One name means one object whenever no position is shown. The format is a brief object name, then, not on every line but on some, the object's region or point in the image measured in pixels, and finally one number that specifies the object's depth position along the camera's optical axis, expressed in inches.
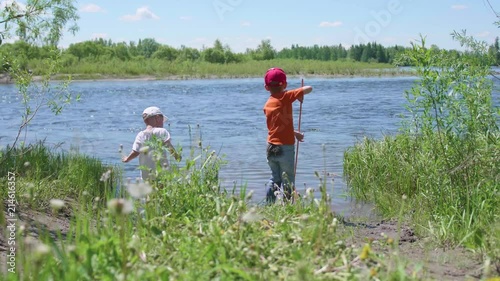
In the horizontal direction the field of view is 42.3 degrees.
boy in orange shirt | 270.7
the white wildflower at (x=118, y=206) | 99.6
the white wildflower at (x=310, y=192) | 146.0
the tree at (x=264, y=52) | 3779.5
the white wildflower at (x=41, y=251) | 93.0
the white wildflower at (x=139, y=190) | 123.6
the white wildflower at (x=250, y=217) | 123.5
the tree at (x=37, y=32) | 319.6
